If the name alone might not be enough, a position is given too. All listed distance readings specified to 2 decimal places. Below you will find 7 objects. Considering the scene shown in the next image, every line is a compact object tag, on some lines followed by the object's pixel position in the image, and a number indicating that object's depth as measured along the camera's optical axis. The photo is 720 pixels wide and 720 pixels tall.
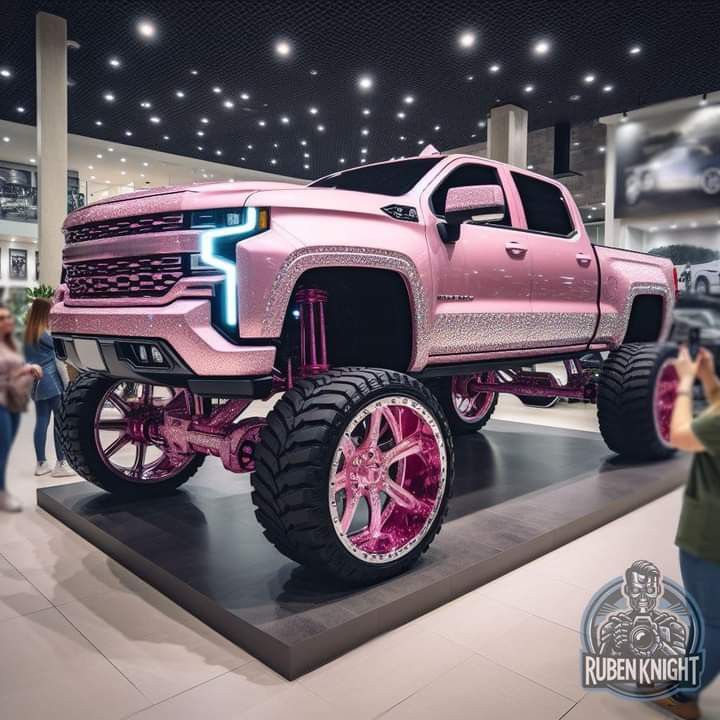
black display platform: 2.38
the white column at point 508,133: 11.90
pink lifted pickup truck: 2.33
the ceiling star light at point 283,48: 9.32
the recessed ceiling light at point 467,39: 8.49
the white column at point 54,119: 8.55
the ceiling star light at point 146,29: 8.84
